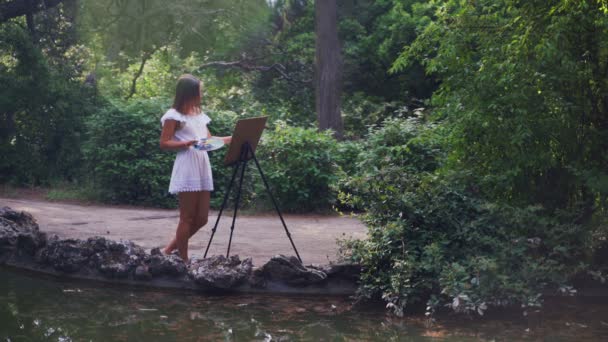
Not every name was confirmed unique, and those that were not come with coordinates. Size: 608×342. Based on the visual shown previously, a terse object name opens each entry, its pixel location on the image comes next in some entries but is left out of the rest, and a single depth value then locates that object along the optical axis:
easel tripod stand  7.02
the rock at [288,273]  6.71
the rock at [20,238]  7.66
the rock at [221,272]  6.68
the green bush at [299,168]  12.21
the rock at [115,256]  7.06
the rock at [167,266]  6.91
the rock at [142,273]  6.97
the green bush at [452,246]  5.97
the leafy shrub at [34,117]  14.73
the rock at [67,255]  7.30
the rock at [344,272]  6.72
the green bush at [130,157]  12.98
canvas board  6.89
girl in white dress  7.02
